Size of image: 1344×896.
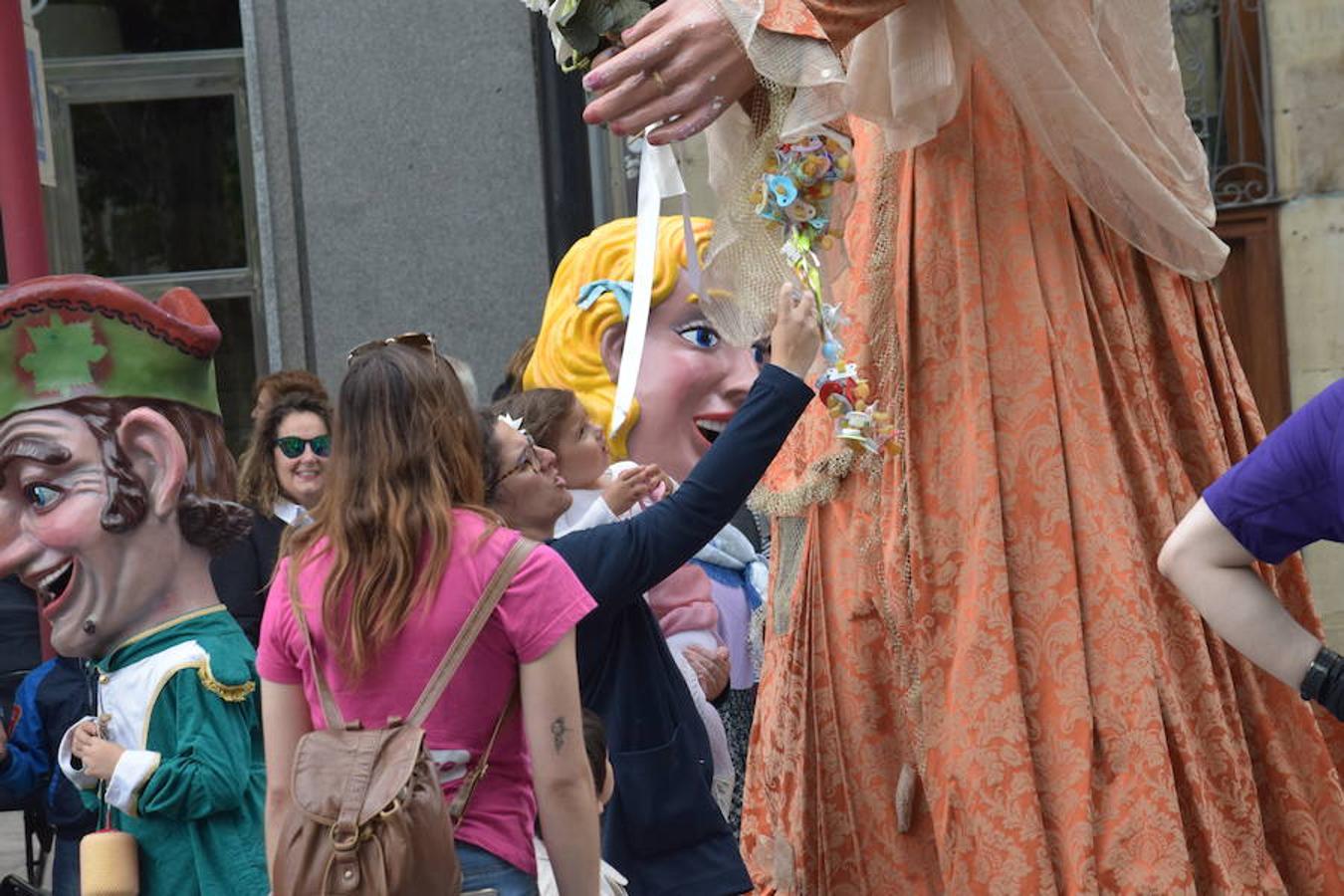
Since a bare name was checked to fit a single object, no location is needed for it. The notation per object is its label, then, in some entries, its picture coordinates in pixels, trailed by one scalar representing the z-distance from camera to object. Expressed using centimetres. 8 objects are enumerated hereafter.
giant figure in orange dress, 630
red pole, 889
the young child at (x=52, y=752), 806
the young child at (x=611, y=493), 807
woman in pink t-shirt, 592
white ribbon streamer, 692
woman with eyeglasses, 679
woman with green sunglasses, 1044
